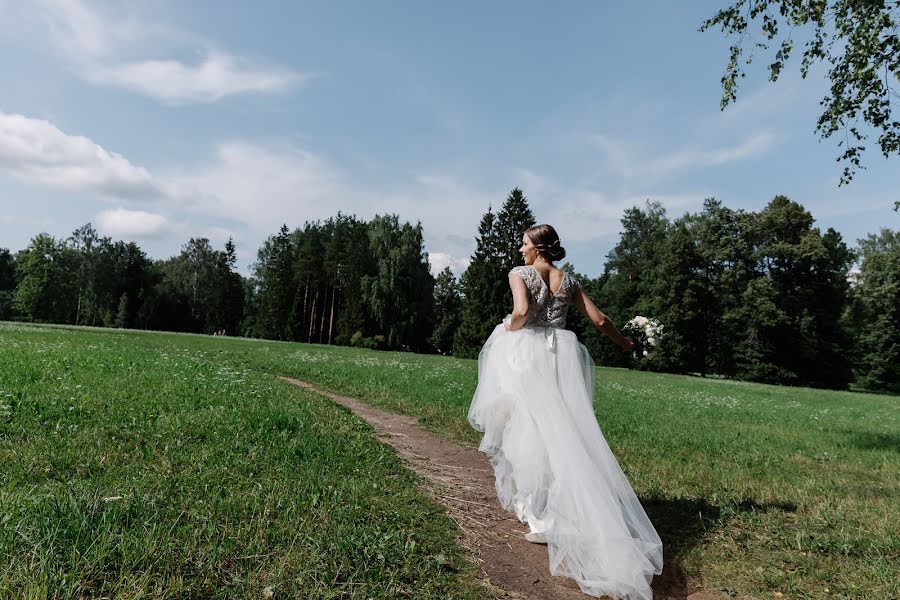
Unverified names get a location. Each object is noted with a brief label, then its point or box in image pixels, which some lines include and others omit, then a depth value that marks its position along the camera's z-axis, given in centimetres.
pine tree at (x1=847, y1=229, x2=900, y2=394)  5806
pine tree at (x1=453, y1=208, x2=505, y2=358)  5528
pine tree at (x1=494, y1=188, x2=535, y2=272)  5712
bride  438
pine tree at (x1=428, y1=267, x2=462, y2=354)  6962
